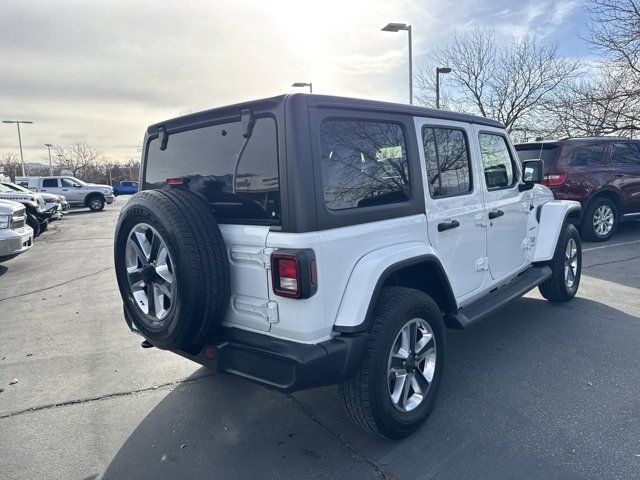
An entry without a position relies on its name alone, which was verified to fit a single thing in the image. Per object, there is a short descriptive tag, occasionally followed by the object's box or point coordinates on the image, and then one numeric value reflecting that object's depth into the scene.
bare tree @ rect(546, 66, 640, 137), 15.27
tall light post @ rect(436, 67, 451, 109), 20.51
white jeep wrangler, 2.36
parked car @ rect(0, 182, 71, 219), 15.47
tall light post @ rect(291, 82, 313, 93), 15.93
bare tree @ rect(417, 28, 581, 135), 21.31
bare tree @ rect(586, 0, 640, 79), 14.25
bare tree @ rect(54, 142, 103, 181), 63.69
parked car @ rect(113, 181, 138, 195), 49.68
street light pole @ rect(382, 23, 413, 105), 14.53
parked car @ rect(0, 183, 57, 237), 12.21
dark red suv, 8.12
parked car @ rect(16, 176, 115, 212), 23.18
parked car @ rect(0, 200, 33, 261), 7.40
